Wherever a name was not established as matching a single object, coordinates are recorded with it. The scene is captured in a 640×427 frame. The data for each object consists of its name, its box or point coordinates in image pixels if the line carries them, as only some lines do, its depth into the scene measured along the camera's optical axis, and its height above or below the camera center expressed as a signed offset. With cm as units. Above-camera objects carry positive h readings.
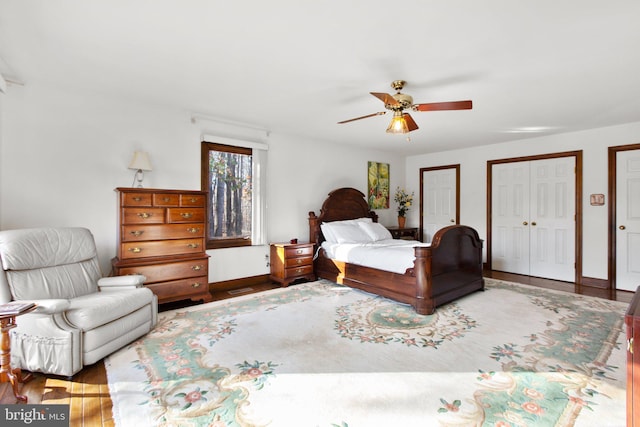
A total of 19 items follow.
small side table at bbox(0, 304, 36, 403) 187 -88
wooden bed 346 -78
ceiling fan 273 +97
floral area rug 178 -114
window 438 +31
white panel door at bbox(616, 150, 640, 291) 436 -7
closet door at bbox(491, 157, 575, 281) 498 -7
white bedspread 373 -54
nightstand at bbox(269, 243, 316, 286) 463 -74
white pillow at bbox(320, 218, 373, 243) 499 -25
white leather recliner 214 -70
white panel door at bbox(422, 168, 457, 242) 641 +30
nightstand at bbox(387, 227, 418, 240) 619 -39
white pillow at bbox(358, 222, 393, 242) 520 -29
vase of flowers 668 +26
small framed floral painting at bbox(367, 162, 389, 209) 641 +61
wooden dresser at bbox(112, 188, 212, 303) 326 -31
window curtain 470 +19
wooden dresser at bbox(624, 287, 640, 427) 120 -61
